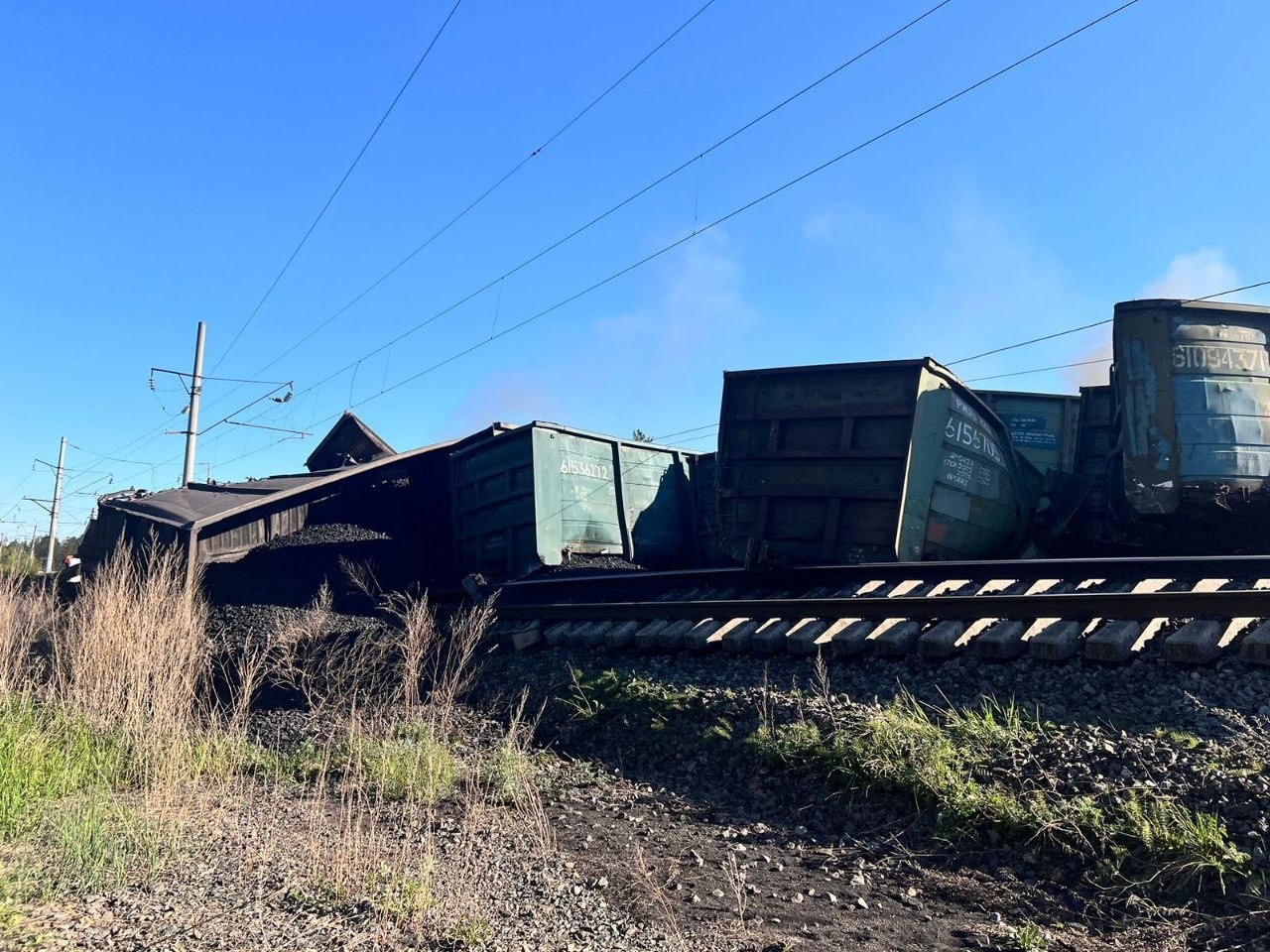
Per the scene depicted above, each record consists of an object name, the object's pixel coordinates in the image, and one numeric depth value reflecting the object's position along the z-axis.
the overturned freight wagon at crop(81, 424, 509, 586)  13.38
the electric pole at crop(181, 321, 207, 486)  27.55
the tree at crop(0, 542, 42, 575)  25.90
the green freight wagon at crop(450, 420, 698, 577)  12.34
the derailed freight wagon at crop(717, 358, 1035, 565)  8.78
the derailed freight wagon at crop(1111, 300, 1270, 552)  9.23
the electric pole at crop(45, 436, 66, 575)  47.33
